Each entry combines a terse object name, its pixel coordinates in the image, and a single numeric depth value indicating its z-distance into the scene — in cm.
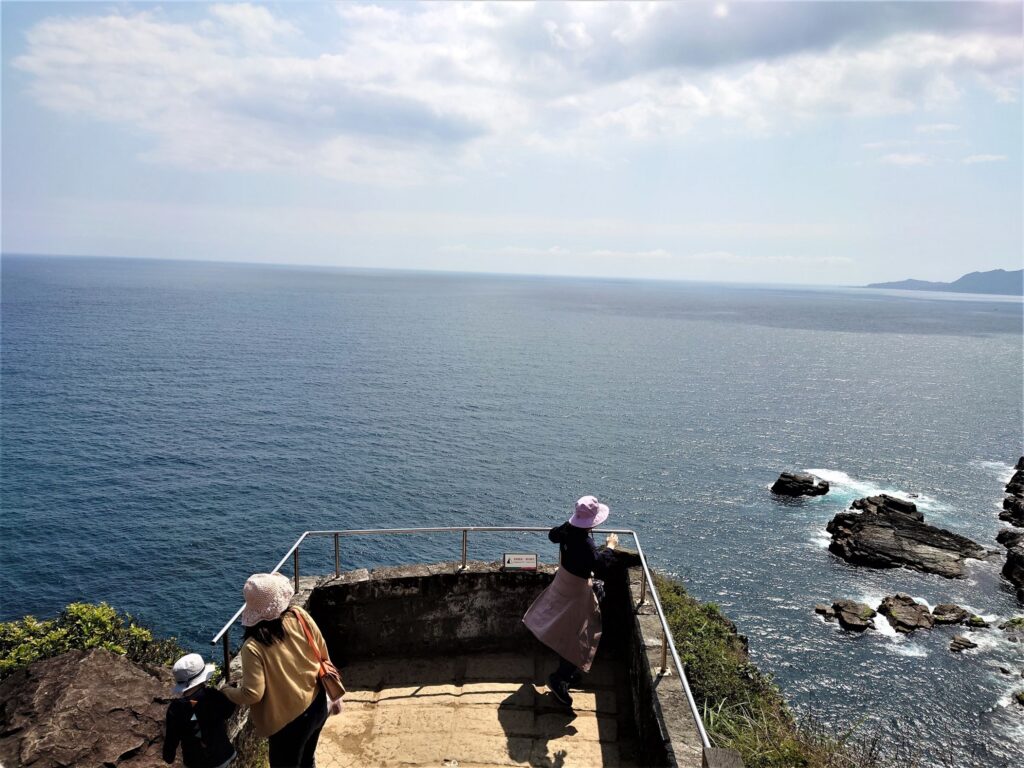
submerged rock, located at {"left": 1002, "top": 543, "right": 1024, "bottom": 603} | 3444
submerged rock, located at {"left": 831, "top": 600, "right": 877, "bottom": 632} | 3020
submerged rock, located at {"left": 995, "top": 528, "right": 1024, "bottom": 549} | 3775
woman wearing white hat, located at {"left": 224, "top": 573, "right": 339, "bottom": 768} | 439
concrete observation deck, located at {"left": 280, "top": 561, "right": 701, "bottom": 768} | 627
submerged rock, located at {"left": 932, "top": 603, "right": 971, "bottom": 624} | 3080
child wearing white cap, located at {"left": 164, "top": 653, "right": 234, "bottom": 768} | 458
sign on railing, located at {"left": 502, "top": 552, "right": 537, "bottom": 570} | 835
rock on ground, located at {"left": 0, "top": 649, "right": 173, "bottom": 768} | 1016
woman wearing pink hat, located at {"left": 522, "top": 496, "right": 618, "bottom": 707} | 680
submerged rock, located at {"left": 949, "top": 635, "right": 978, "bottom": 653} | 2859
